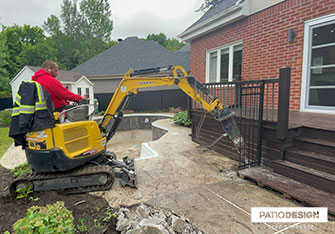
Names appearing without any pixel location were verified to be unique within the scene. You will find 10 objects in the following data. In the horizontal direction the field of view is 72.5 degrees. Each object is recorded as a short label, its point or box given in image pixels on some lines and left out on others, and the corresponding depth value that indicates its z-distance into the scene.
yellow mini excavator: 3.52
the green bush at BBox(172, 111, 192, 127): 10.39
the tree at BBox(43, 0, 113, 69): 33.38
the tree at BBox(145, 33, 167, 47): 55.29
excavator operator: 3.48
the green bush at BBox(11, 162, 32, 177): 5.36
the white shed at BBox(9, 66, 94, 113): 12.78
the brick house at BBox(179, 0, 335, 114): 5.42
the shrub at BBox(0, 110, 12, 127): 12.74
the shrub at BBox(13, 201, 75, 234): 2.14
